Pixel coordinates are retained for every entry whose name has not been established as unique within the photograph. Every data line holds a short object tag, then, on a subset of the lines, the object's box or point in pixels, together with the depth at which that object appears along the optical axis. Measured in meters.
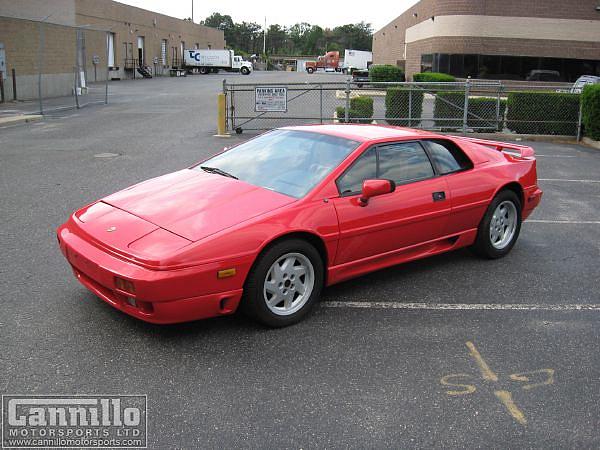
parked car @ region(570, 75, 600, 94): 27.81
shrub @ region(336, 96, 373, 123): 17.83
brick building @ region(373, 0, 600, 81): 33.97
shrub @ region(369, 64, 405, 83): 40.12
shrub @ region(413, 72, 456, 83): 29.56
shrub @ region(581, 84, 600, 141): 15.68
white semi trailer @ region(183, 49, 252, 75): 71.42
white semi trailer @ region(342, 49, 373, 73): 80.50
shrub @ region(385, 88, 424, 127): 17.59
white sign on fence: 16.92
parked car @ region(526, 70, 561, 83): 34.88
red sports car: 4.14
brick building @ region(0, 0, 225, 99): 26.22
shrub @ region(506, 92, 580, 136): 17.22
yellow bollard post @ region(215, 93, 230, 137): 16.38
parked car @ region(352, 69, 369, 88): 65.25
